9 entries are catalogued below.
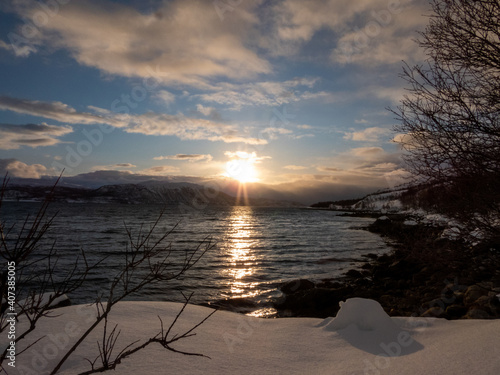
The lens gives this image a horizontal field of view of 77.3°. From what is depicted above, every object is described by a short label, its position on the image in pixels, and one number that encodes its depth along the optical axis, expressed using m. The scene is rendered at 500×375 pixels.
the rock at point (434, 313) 7.45
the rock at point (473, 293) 8.74
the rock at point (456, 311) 8.07
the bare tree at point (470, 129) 6.07
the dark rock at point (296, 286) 13.68
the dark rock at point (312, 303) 11.19
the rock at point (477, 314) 6.82
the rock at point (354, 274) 17.30
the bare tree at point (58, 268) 1.91
